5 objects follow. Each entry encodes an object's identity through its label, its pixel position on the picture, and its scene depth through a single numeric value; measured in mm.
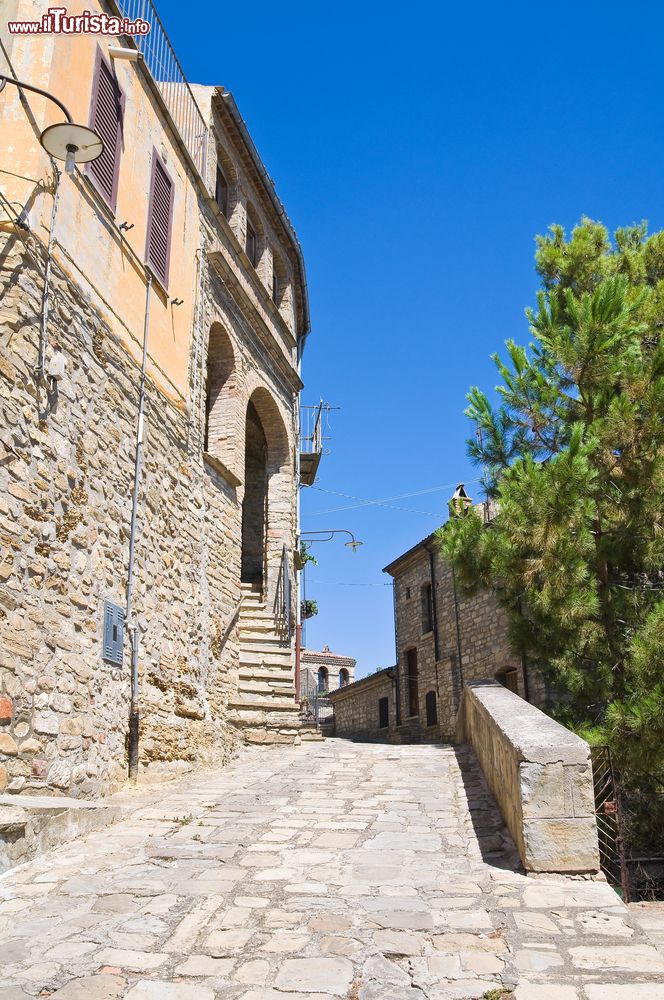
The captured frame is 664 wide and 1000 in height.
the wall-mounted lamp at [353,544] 20859
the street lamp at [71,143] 5277
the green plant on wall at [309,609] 22266
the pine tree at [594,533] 7461
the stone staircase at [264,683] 10711
